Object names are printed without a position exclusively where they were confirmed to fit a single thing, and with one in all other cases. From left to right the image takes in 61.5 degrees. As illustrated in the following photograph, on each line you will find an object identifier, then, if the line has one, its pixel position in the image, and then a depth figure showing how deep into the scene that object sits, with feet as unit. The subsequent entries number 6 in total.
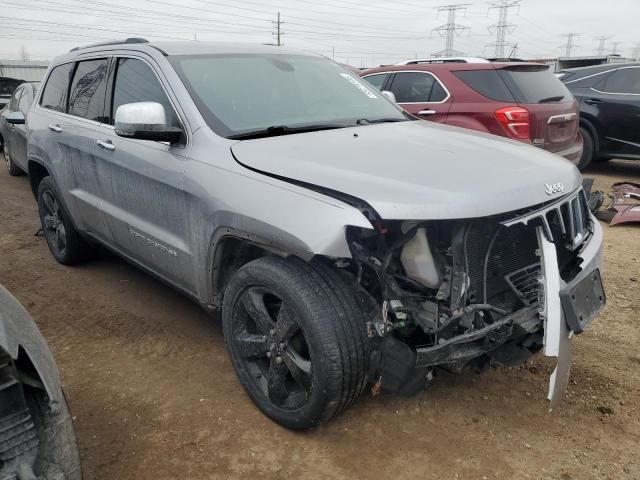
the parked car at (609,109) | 25.71
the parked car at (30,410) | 5.03
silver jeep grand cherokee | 7.38
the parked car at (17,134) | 26.14
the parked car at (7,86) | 47.10
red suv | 19.56
